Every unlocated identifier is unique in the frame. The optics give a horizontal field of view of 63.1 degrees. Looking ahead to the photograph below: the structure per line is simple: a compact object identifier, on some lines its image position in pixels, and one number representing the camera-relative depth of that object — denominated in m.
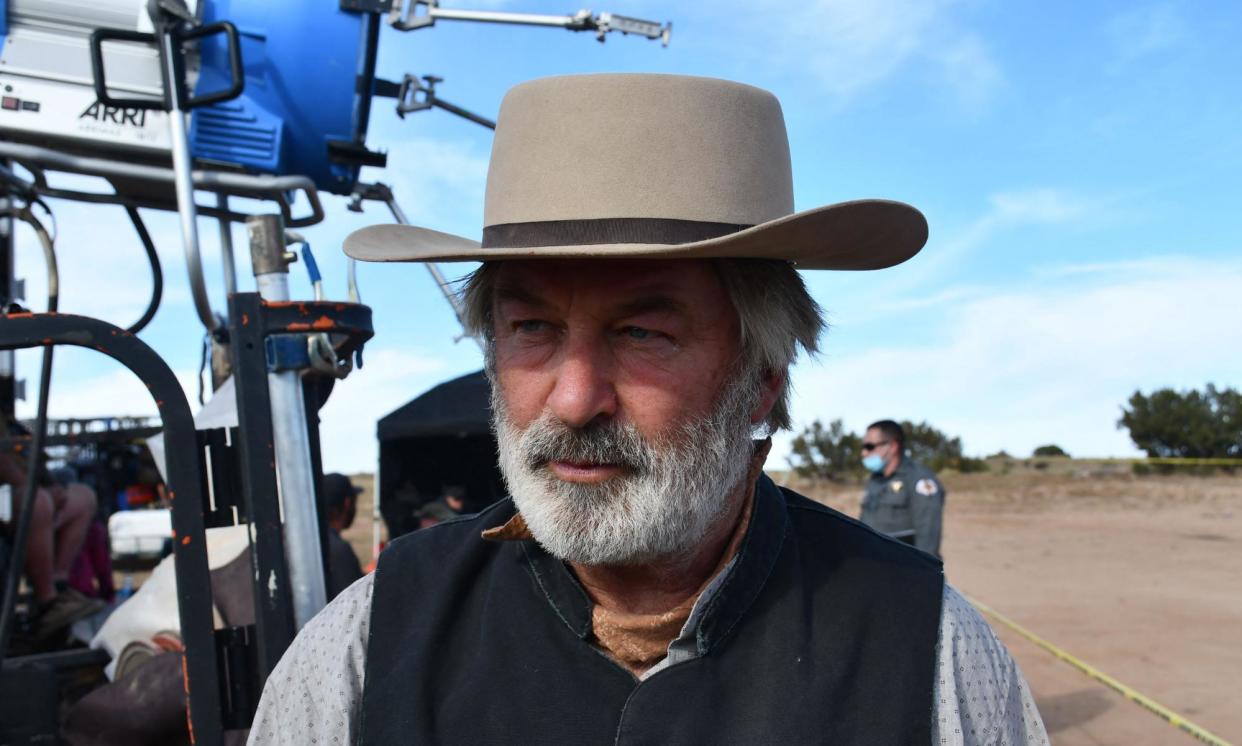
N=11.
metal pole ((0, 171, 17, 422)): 3.61
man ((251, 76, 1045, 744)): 1.53
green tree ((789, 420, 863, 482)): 32.72
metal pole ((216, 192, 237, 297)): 3.11
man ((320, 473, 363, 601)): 4.96
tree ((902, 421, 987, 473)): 35.38
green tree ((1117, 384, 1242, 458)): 33.53
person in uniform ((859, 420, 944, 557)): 7.34
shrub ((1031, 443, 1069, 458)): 42.72
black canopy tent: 8.60
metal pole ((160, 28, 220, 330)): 2.54
